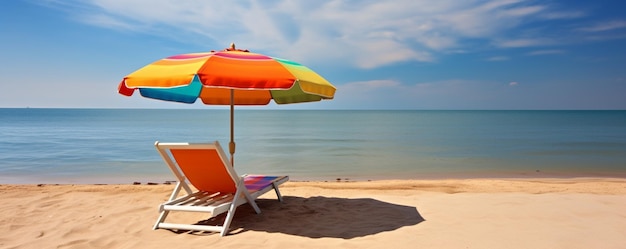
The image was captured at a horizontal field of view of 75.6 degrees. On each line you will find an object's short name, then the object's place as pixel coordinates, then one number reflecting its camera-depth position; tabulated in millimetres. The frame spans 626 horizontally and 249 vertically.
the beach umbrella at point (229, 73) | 3729
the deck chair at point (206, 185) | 4098
